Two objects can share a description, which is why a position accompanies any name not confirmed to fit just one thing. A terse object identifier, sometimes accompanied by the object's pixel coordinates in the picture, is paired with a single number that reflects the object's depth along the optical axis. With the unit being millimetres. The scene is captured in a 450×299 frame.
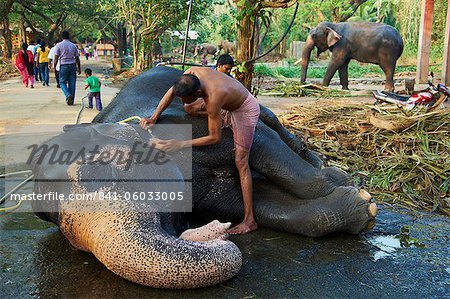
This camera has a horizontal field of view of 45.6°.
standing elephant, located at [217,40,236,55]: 36497
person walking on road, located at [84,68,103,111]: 10359
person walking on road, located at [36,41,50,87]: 17422
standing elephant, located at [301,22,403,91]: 16172
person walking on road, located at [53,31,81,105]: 11977
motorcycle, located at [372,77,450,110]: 7406
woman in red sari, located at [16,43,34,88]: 16766
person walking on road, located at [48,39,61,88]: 16644
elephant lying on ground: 2398
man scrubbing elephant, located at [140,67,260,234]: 3404
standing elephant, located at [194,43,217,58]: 44750
